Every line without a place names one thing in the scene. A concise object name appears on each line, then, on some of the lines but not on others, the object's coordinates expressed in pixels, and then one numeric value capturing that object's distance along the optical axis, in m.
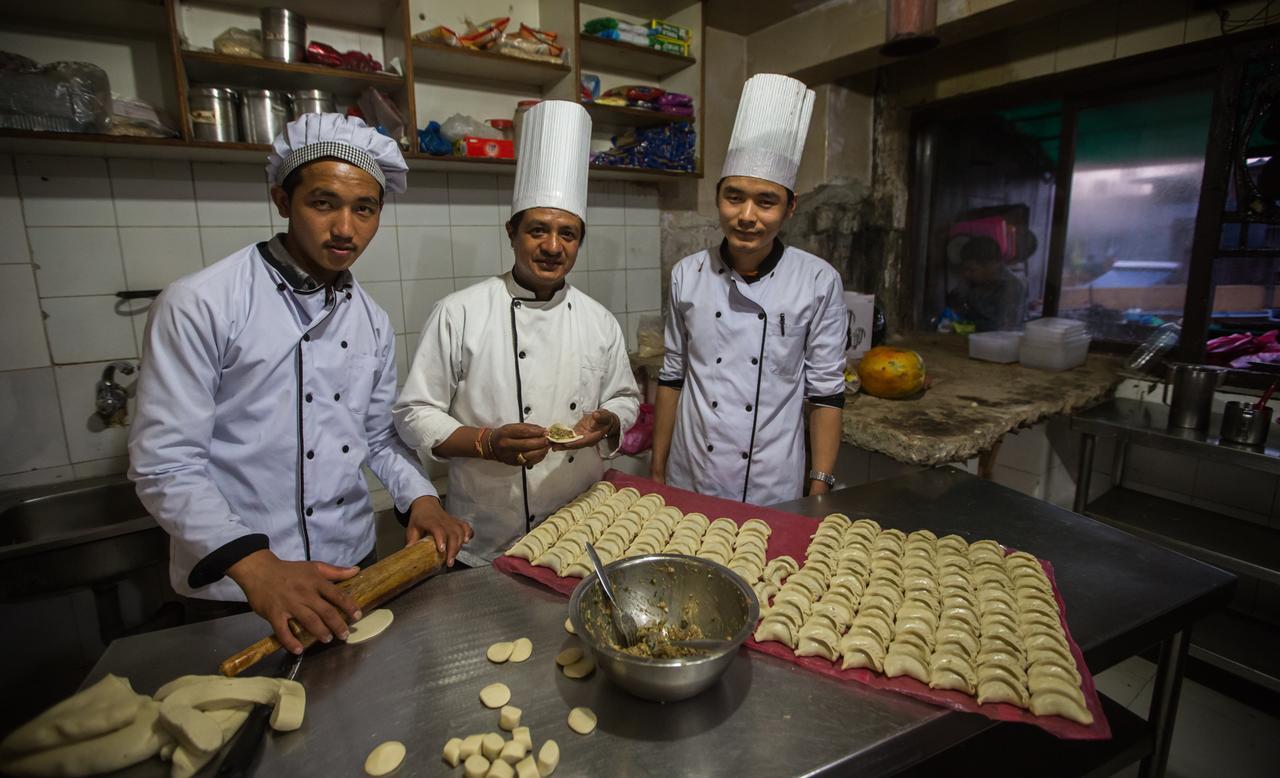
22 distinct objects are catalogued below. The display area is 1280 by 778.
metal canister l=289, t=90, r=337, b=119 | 2.57
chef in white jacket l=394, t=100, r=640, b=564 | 1.86
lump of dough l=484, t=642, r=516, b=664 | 1.17
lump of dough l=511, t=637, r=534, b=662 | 1.17
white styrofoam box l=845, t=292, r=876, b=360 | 3.63
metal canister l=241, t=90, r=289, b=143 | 2.46
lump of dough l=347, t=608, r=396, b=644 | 1.22
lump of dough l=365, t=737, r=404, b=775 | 0.92
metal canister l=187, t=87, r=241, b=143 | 2.38
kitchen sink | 2.11
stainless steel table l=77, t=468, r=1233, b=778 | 0.95
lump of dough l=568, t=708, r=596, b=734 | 1.00
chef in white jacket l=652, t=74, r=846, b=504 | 2.25
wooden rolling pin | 1.11
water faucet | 2.61
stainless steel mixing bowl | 1.01
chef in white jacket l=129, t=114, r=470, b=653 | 1.23
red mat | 1.02
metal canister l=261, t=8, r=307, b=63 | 2.47
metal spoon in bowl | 1.21
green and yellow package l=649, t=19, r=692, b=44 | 3.46
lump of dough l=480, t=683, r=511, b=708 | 1.05
